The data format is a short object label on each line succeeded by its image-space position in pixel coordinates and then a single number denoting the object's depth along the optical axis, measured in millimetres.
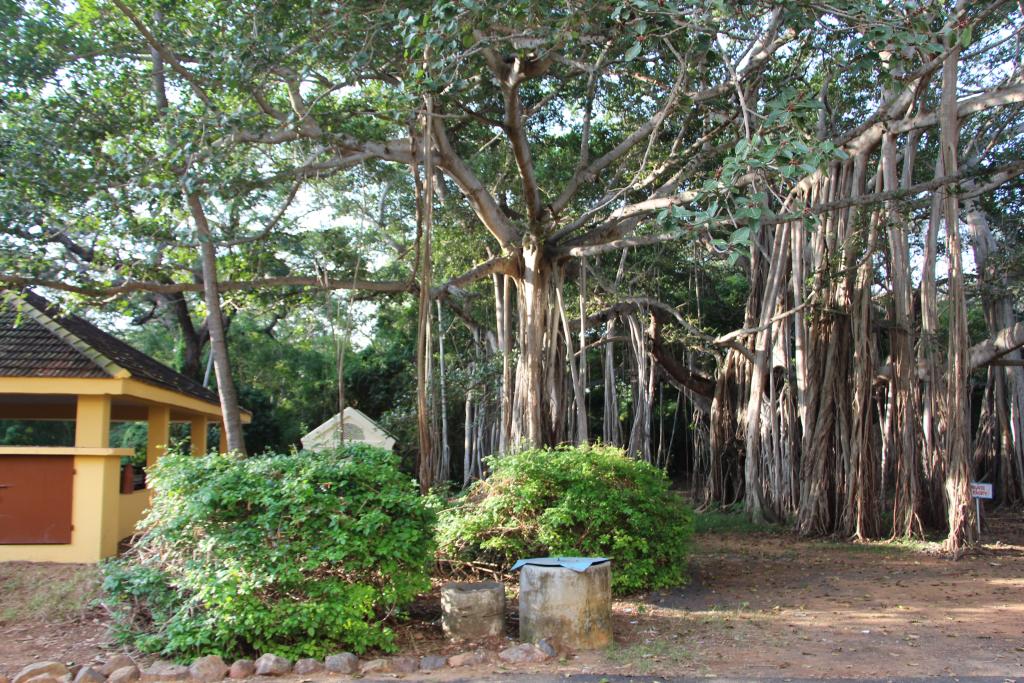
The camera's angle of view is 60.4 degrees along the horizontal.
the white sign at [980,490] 10094
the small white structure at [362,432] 13914
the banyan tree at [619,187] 8094
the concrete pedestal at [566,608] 6016
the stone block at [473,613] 6148
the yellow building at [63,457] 8773
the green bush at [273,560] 5629
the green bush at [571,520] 7934
